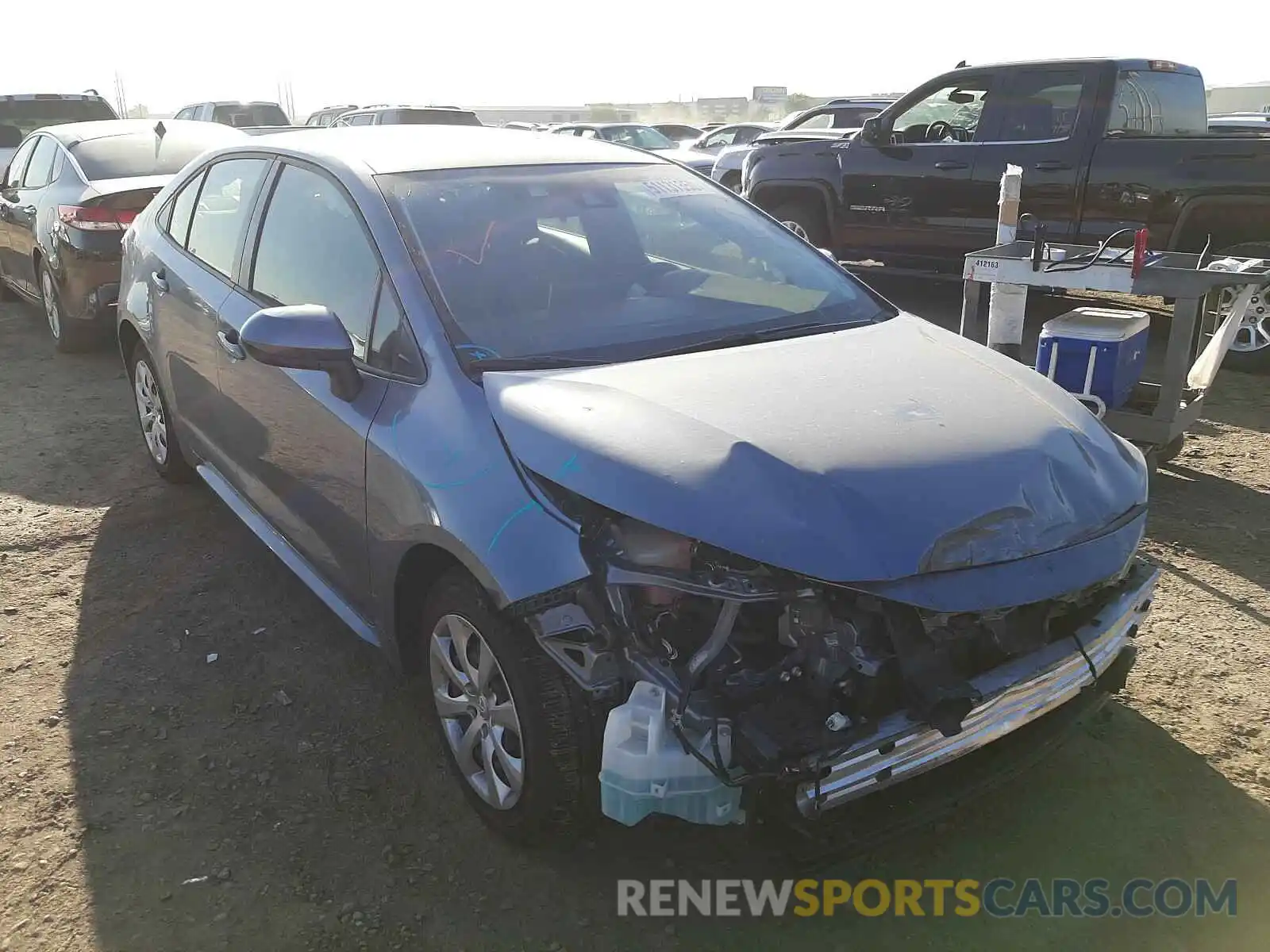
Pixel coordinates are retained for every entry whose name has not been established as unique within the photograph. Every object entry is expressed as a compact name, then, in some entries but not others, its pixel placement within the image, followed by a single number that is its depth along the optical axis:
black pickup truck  6.73
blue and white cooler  4.73
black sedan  6.81
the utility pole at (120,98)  51.41
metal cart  4.62
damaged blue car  2.17
